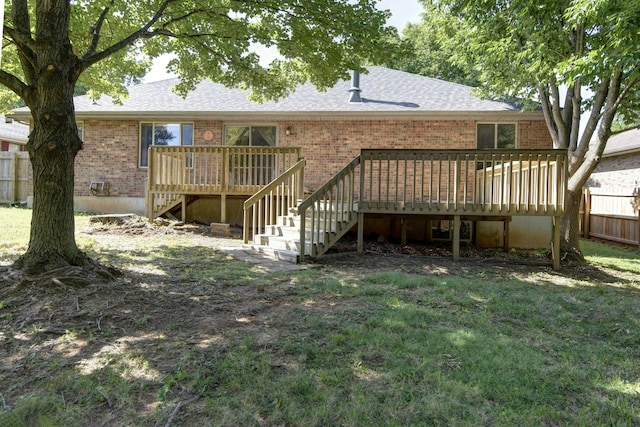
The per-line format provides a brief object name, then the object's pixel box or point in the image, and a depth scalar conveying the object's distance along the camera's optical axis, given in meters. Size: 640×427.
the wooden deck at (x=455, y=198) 7.05
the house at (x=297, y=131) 11.11
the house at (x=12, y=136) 20.49
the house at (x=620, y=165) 13.72
